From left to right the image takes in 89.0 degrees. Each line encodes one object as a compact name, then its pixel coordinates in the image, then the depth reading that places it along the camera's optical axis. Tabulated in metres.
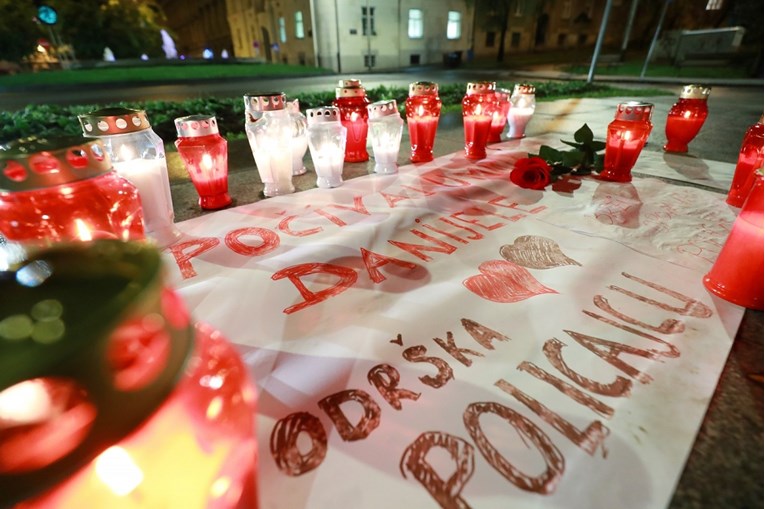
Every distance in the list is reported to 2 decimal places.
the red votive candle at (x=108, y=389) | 0.21
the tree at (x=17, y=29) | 11.73
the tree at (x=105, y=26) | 14.43
